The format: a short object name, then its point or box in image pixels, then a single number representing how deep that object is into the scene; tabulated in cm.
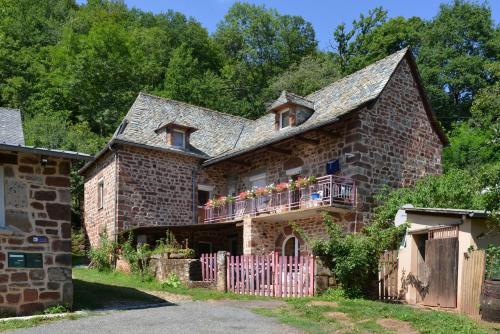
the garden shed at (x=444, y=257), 1125
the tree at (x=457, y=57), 3753
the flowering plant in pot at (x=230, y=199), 2045
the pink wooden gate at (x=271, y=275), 1362
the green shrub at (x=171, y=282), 1544
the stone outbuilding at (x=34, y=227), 1006
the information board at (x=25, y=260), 1008
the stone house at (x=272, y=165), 1759
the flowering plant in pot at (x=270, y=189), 1877
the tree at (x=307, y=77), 3709
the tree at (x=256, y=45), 4378
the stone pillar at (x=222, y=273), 1488
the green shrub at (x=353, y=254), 1312
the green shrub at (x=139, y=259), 1717
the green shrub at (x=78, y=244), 2556
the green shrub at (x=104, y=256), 1989
